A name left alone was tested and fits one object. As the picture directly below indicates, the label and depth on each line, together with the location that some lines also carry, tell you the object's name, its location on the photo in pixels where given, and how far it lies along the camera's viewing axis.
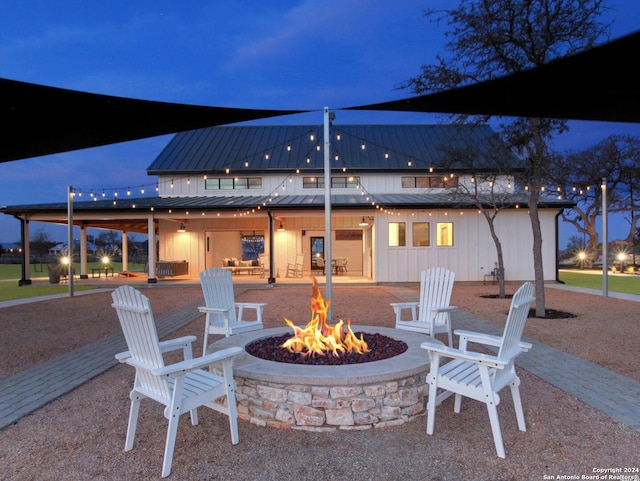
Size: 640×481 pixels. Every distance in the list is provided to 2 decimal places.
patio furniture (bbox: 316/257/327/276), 17.08
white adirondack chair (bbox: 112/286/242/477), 2.46
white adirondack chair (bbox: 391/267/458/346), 4.92
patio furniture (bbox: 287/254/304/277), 16.16
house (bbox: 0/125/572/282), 13.62
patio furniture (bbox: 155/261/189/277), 15.17
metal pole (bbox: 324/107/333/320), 5.23
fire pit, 2.88
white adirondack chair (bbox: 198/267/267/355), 4.87
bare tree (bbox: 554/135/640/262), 23.16
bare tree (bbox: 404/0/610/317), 6.79
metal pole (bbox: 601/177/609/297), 10.05
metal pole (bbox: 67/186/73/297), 10.92
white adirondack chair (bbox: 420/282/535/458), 2.61
